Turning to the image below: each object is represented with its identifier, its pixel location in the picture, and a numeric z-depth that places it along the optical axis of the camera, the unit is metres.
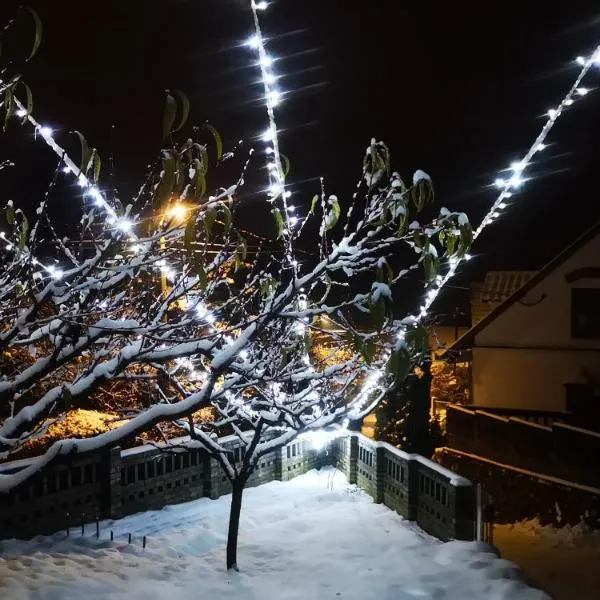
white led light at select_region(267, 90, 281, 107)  8.58
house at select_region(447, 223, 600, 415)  18.06
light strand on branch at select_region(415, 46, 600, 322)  9.06
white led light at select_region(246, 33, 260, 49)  7.60
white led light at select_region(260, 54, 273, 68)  7.91
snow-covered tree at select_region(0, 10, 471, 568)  4.27
